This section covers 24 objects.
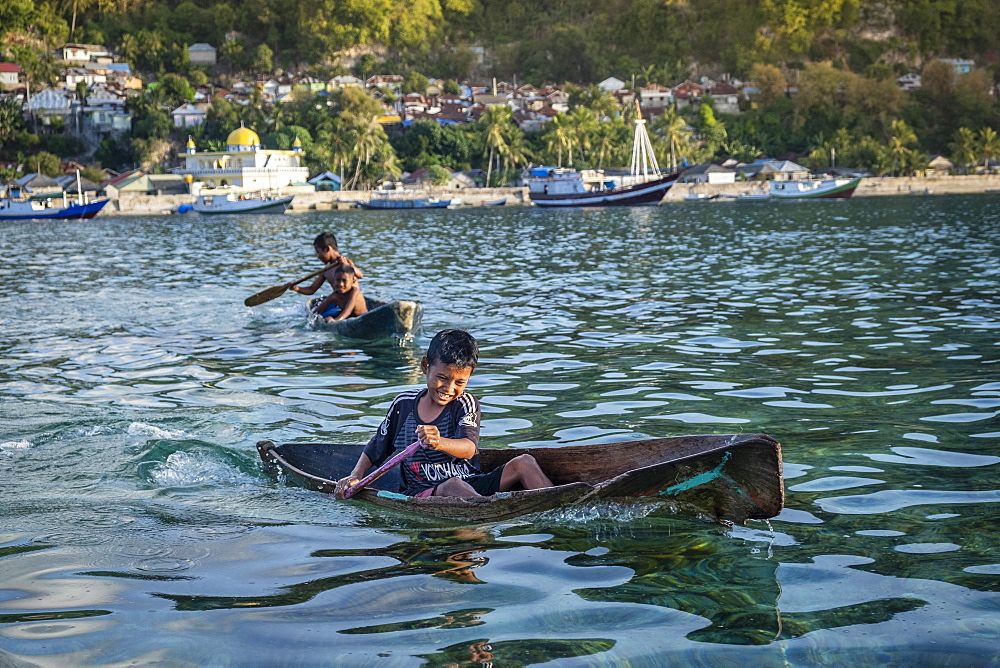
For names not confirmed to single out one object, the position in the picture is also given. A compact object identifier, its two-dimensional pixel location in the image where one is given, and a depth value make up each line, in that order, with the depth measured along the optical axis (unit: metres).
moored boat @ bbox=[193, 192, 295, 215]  76.81
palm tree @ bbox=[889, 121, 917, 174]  90.88
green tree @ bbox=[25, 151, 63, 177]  94.56
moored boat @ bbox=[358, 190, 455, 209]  80.00
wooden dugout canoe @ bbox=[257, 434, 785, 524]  5.59
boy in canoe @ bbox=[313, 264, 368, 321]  14.86
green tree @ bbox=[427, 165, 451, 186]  88.69
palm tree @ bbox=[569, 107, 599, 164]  94.88
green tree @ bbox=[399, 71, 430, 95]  124.00
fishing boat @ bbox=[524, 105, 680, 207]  70.75
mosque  92.44
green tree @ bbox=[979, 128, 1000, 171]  94.88
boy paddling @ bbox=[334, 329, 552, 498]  6.10
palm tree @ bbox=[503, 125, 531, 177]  94.69
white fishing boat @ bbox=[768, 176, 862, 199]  77.88
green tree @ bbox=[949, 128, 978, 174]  94.19
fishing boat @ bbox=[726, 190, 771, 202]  81.56
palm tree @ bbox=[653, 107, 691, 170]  94.12
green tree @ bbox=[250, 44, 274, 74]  135.88
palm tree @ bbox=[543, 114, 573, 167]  92.62
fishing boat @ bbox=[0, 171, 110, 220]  71.69
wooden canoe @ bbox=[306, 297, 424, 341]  14.10
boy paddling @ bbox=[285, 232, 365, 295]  14.63
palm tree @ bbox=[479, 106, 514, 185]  92.31
